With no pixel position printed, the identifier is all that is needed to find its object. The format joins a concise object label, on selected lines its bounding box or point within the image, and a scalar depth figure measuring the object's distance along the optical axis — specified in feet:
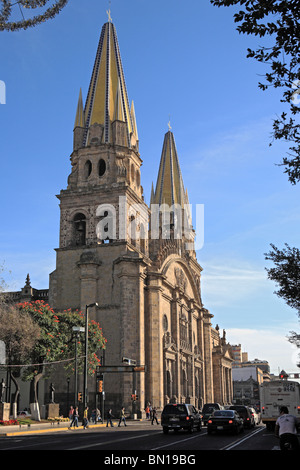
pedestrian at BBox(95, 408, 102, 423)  124.20
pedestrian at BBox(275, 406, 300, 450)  36.68
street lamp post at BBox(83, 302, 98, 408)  106.11
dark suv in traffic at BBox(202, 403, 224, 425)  125.36
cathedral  155.74
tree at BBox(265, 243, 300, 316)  65.21
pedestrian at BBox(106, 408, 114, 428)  114.32
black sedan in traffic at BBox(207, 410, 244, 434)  81.15
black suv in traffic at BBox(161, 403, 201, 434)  86.07
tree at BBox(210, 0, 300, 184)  32.83
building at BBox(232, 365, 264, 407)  399.77
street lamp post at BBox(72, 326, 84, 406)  105.40
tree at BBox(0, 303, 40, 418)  106.83
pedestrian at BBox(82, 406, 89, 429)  104.94
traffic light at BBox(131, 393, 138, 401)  135.23
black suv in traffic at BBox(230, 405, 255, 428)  104.98
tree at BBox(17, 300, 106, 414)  111.86
